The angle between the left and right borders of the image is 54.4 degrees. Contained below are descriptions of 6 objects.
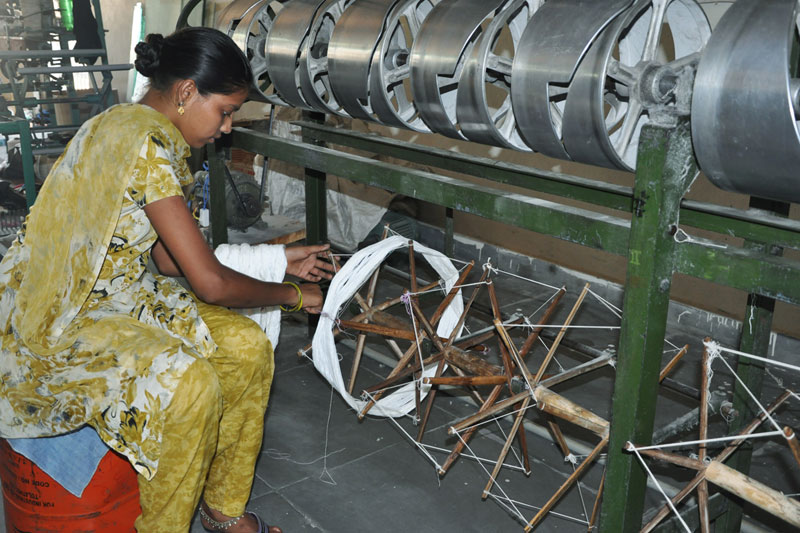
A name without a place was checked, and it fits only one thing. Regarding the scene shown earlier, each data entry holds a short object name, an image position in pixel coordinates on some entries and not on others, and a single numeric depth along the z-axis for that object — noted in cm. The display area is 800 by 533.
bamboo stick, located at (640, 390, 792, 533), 157
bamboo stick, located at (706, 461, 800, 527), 139
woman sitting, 159
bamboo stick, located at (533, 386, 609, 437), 182
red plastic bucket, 167
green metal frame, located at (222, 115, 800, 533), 133
